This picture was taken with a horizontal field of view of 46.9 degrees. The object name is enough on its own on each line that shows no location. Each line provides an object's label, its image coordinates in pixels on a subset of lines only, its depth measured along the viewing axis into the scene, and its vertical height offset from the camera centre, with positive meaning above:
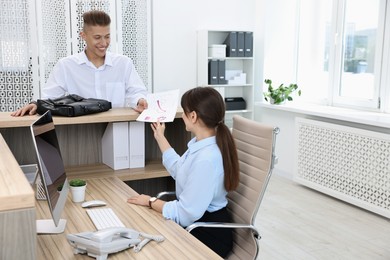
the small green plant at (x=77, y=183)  2.01 -0.55
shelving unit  5.52 -0.10
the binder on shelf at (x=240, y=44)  5.59 +0.21
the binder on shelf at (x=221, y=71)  5.56 -0.13
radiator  3.95 -0.97
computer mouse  1.94 -0.62
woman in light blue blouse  1.87 -0.48
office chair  1.97 -0.55
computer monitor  1.41 -0.38
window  4.55 +0.12
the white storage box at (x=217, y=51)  5.51 +0.12
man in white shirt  2.92 -0.10
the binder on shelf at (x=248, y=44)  5.63 +0.21
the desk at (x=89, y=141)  2.33 -0.46
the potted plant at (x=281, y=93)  5.34 -0.38
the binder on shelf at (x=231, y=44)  5.56 +0.20
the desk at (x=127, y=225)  1.48 -0.63
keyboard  1.71 -0.62
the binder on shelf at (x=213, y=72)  5.54 -0.14
